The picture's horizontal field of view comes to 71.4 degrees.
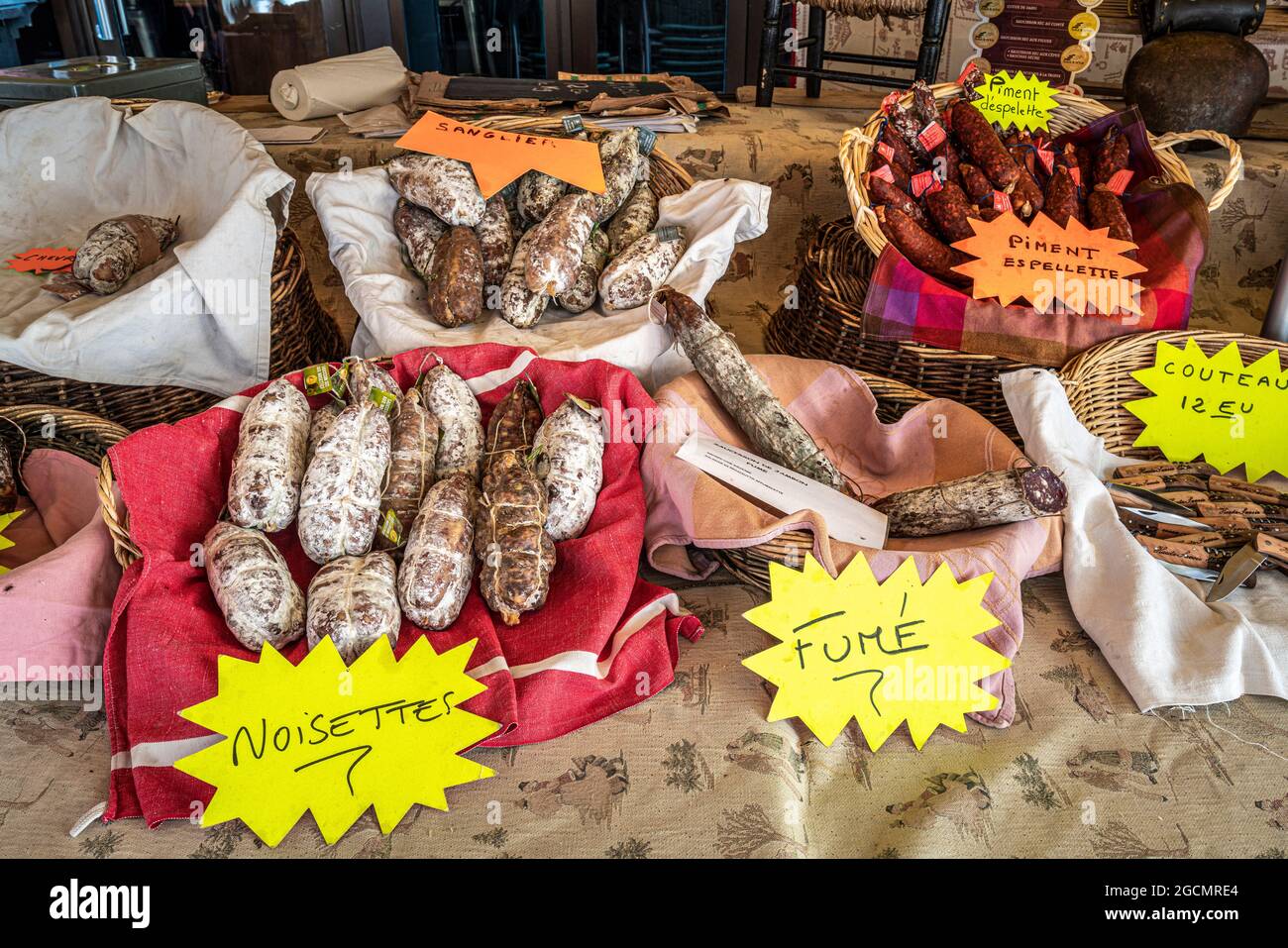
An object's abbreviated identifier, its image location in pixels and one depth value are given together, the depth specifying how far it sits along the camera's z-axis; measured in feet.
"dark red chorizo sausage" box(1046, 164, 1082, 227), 6.02
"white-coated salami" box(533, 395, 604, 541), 4.17
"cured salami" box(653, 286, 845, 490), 4.58
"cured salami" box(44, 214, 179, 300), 5.70
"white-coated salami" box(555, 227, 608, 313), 5.72
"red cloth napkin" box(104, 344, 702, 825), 3.46
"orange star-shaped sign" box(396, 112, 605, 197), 6.13
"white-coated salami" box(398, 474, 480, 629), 3.73
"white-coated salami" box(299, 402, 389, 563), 3.86
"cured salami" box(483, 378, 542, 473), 4.48
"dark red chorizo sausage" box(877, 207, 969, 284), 5.74
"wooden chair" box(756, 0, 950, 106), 8.10
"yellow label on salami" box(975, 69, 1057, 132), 6.89
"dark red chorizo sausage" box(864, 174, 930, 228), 6.00
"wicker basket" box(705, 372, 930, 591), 3.88
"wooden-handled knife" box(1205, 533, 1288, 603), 4.07
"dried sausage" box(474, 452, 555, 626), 3.85
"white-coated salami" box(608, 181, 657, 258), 6.15
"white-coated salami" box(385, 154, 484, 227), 5.95
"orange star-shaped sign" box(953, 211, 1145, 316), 5.35
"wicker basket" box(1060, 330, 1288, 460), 5.09
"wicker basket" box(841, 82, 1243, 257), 5.67
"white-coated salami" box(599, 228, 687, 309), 5.65
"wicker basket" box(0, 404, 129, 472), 4.68
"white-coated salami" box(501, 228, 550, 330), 5.56
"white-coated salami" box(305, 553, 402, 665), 3.55
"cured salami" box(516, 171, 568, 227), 6.18
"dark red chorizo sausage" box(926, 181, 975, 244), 5.94
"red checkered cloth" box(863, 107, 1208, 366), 5.27
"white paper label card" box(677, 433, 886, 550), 4.08
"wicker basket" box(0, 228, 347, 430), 5.19
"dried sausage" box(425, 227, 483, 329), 5.47
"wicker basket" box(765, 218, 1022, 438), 5.45
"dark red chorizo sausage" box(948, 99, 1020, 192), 6.18
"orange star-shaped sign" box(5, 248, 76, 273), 6.07
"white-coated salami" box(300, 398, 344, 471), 4.21
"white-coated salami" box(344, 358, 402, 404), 4.26
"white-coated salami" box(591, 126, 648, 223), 6.23
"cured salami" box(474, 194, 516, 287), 5.94
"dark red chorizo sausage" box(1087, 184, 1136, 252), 5.83
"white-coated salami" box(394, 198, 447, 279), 6.00
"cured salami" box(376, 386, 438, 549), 4.18
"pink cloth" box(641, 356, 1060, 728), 3.86
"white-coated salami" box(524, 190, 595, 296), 5.52
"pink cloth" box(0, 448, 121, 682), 3.64
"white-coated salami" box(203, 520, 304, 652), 3.60
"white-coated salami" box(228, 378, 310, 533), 3.93
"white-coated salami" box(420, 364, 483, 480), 4.52
